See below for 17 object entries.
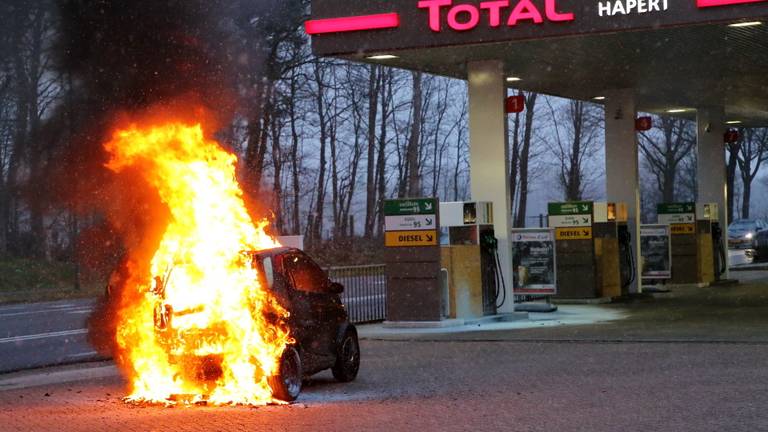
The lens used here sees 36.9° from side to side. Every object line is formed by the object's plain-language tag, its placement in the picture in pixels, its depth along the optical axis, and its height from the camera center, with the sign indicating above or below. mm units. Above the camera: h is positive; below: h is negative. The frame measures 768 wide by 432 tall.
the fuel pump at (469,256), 21000 -300
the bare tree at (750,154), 75625 +5123
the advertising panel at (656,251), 30859 -475
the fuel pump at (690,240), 32531 -232
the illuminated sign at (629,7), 17672 +3524
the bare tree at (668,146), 69750 +5420
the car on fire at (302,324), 11875 -875
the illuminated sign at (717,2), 17050 +3407
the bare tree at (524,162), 58656 +4016
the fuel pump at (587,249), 25766 -303
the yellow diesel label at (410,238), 20250 +51
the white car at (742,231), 54528 -12
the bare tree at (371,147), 50500 +4331
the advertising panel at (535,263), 24203 -550
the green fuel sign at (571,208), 25766 +625
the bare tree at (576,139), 64244 +5562
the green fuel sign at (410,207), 20312 +612
